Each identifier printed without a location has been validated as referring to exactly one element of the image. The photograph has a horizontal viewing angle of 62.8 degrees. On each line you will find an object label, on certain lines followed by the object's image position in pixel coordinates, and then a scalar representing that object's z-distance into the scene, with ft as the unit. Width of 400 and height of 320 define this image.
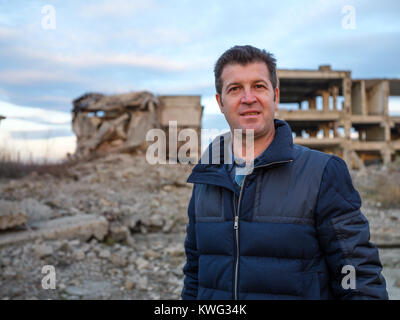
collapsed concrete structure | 41.42
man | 4.54
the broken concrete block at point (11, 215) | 15.33
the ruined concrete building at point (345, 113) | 66.03
